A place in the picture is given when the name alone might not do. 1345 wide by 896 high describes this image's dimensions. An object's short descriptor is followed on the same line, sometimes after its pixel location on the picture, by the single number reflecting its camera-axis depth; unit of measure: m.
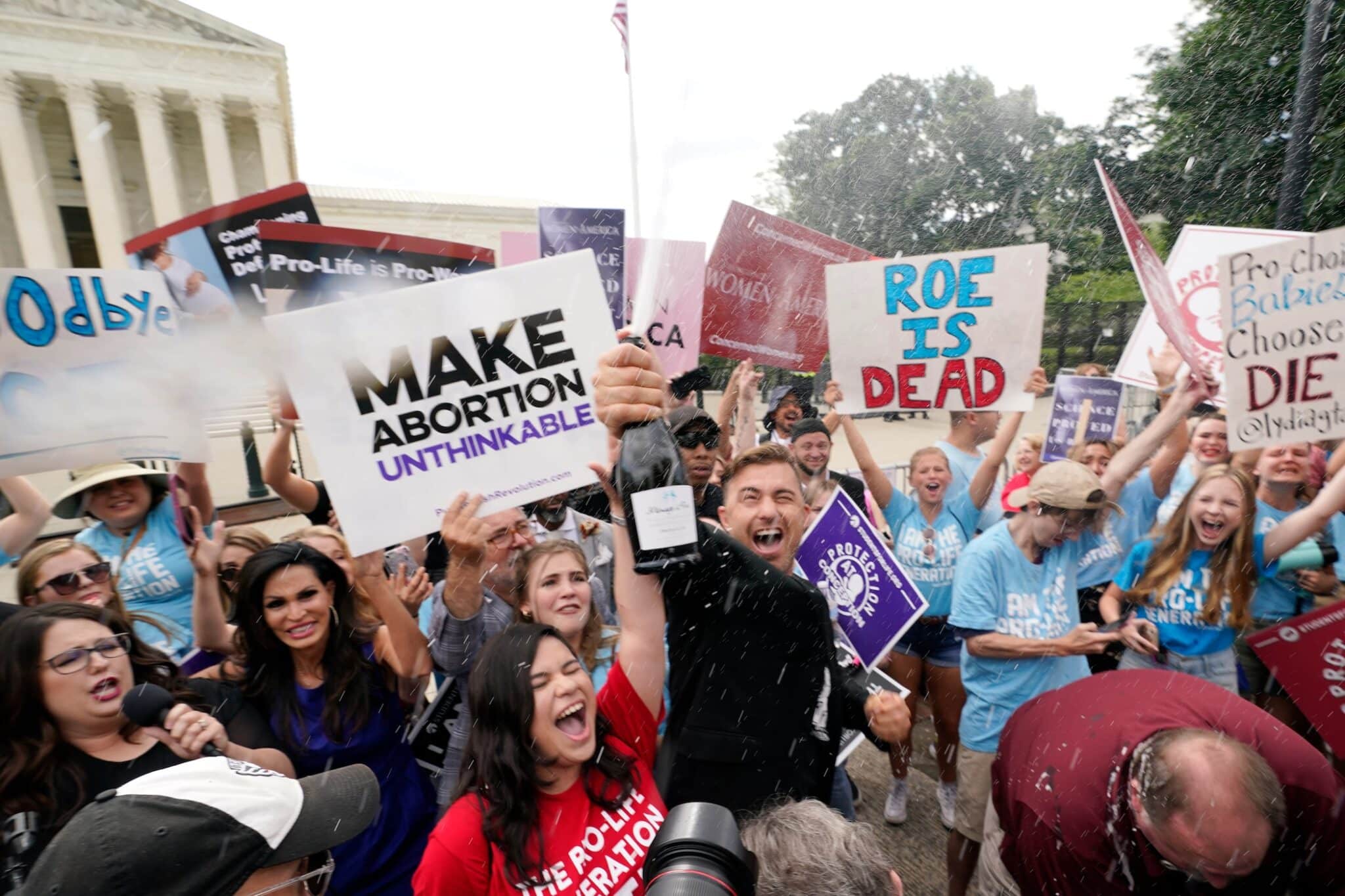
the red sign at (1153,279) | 3.10
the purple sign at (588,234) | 4.16
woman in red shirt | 1.59
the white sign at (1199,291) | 4.06
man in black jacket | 1.91
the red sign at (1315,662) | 2.79
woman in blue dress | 2.16
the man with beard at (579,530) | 3.16
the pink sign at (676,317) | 4.01
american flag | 5.25
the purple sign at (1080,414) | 5.07
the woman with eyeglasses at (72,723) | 1.73
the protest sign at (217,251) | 3.17
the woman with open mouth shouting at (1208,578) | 2.87
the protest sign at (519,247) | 4.81
